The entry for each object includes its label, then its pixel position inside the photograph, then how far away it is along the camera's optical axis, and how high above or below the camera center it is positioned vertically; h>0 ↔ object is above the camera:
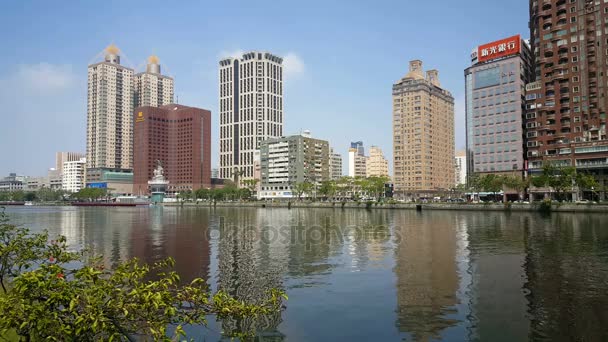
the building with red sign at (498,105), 175.50 +33.44
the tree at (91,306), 7.27 -2.05
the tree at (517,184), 151.32 +1.05
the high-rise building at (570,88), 139.88 +32.96
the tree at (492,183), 156.68 +1.48
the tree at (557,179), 124.50 +2.29
